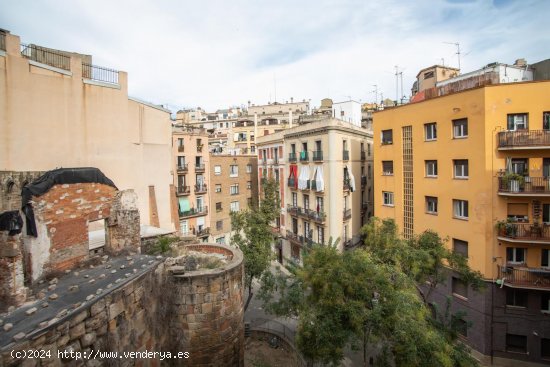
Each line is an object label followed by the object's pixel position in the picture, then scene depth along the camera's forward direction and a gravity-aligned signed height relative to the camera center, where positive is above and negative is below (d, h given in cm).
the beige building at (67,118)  1081 +282
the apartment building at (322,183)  2619 -48
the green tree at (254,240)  2039 -428
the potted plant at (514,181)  1557 -44
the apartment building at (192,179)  3256 +23
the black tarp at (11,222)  689 -85
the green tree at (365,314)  886 -441
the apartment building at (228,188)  3591 -98
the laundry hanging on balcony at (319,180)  2653 -22
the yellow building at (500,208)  1589 -197
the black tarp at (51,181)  831 +10
